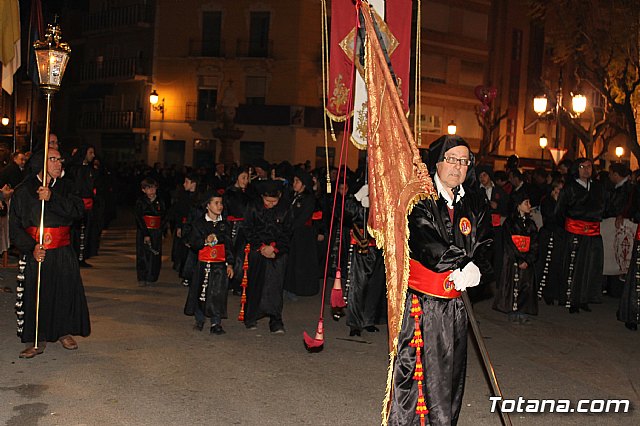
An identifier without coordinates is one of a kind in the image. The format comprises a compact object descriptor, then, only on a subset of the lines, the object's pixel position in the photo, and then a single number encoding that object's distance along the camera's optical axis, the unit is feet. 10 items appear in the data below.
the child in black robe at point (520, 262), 36.06
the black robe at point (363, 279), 32.48
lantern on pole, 27.55
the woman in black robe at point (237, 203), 39.08
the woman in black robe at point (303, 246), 39.50
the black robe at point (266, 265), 32.45
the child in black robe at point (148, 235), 43.16
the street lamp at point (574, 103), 77.77
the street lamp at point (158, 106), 142.10
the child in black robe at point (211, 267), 31.53
